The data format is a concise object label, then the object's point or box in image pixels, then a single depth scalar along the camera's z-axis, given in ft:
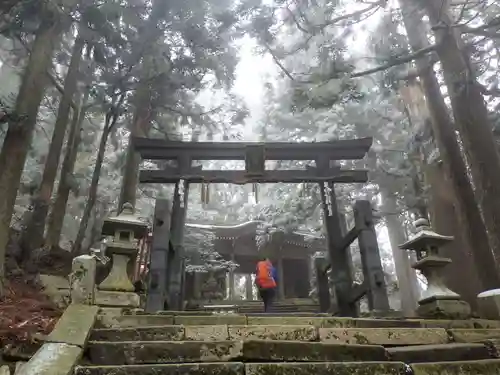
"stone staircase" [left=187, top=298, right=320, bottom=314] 48.18
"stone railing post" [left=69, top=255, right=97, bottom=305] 14.62
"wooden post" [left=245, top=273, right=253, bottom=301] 68.01
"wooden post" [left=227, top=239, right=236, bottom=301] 59.06
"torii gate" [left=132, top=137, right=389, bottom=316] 22.95
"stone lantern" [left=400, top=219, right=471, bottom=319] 18.15
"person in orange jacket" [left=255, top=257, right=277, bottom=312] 29.84
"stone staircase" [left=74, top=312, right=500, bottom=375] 9.98
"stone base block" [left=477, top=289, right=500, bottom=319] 16.55
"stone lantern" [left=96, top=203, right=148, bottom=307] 16.99
